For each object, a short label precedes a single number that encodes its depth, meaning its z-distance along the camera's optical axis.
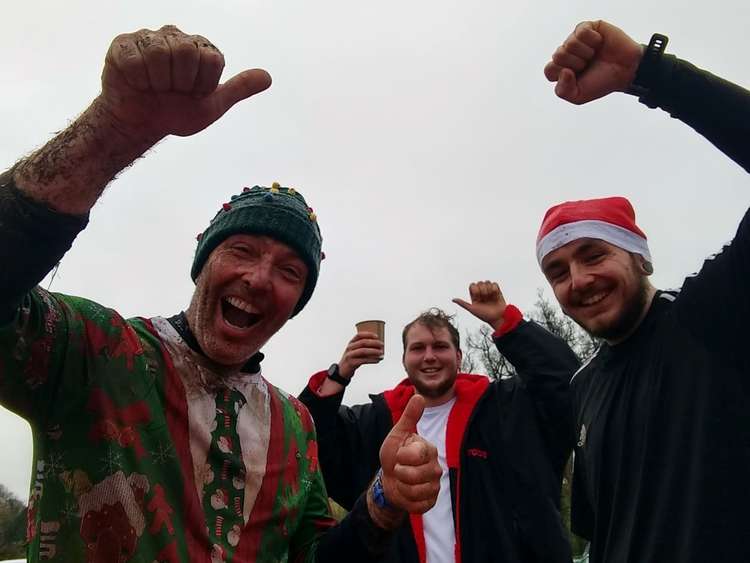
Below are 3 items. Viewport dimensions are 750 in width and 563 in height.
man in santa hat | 0.63
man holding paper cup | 1.09
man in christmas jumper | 0.42
